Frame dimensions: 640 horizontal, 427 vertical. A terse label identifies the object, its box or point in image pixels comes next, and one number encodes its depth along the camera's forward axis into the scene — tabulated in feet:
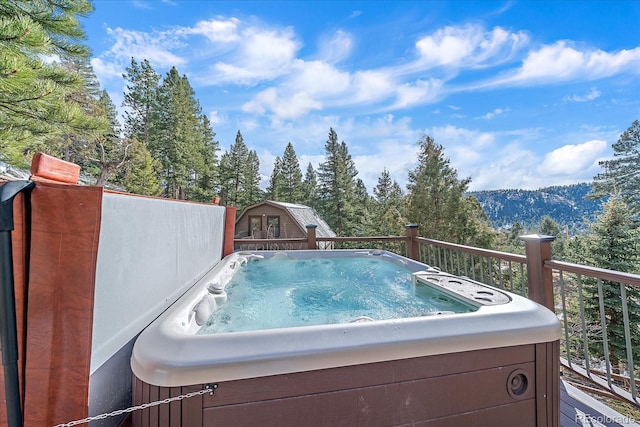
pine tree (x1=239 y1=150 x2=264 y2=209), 69.51
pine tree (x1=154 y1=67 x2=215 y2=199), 53.26
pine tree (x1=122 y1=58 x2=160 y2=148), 51.93
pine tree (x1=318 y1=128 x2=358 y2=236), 61.93
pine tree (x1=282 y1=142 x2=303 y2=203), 70.54
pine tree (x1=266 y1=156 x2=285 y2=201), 70.54
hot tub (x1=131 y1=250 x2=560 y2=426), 3.15
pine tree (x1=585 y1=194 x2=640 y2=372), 23.13
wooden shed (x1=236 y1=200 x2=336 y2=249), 44.98
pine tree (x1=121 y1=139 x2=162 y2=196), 42.91
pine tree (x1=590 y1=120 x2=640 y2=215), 46.93
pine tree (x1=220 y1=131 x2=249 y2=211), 68.23
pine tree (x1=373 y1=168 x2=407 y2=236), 52.95
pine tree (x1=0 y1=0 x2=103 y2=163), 9.06
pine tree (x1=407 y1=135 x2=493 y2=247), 44.47
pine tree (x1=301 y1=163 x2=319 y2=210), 68.85
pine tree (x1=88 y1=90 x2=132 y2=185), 42.67
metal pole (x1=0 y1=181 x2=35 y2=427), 2.34
